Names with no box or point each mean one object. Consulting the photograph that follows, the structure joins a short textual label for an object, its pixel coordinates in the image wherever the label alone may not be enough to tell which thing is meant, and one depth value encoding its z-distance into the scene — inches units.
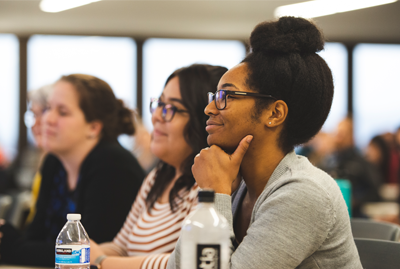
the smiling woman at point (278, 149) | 80.3
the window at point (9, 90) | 617.6
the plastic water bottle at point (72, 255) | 89.1
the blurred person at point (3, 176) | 494.3
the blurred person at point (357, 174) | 407.2
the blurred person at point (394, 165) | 493.0
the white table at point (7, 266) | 130.6
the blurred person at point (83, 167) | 151.9
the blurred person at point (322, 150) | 482.3
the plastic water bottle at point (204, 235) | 64.0
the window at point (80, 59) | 616.4
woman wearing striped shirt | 126.5
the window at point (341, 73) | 655.1
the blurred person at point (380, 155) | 492.1
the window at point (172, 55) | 635.5
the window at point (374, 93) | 656.4
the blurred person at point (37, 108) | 224.2
